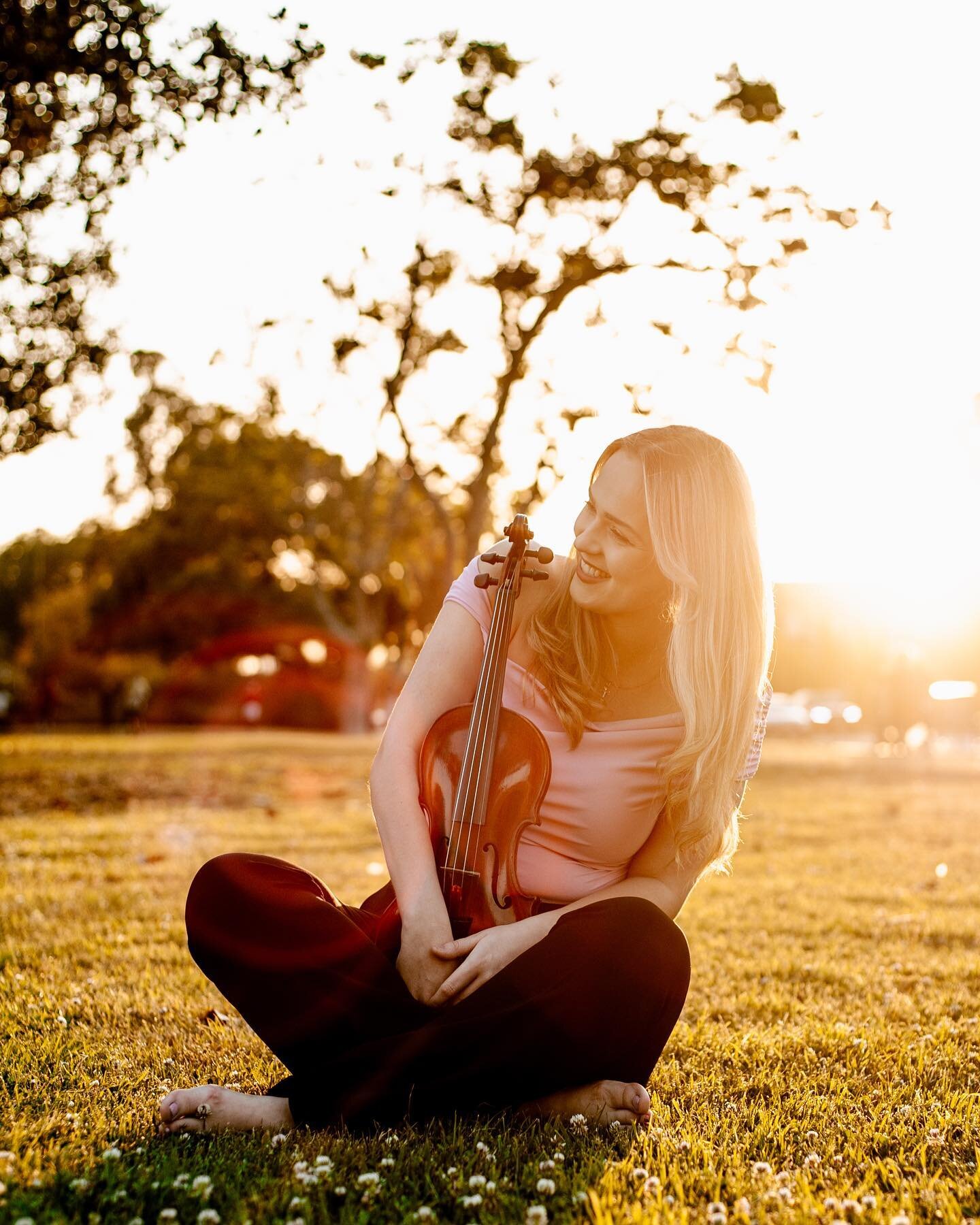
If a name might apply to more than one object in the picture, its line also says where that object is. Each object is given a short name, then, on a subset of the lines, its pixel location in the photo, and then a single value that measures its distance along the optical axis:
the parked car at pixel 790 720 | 46.00
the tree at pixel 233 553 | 28.59
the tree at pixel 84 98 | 7.28
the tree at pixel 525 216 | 11.57
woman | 2.75
